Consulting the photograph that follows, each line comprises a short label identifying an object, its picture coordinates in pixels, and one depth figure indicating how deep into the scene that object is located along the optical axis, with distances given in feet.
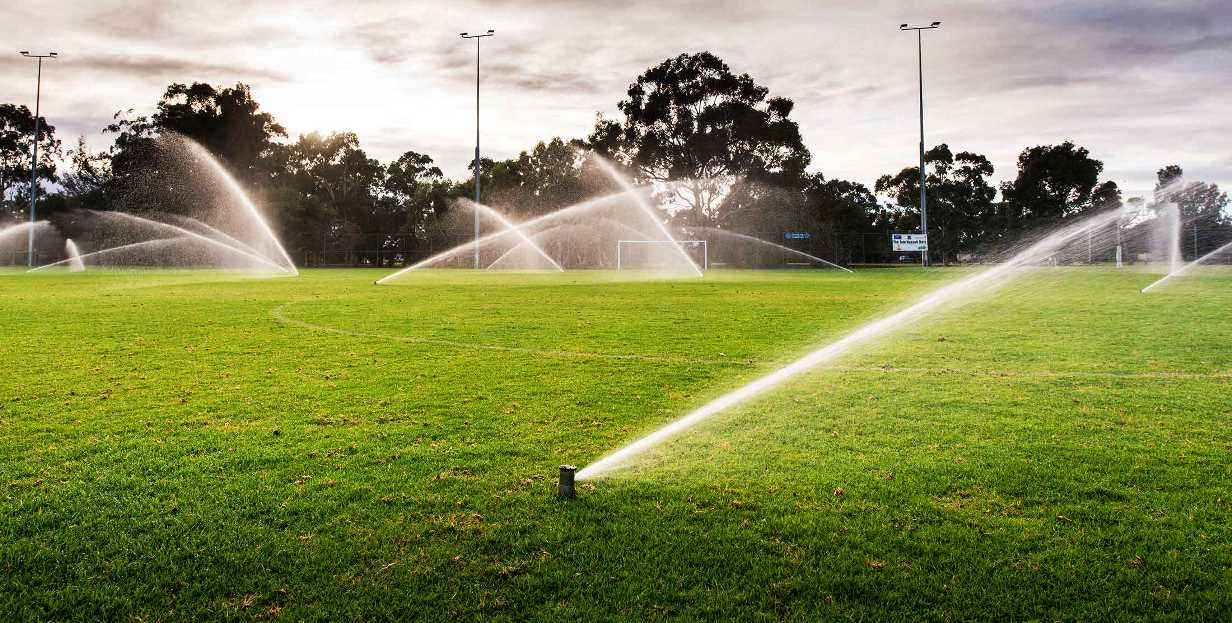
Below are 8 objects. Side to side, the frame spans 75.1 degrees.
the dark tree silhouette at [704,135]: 208.64
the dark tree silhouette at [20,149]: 244.01
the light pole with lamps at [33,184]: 173.22
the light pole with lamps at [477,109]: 174.29
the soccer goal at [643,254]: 189.16
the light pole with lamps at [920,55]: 168.35
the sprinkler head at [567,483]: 13.24
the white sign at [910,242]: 173.27
